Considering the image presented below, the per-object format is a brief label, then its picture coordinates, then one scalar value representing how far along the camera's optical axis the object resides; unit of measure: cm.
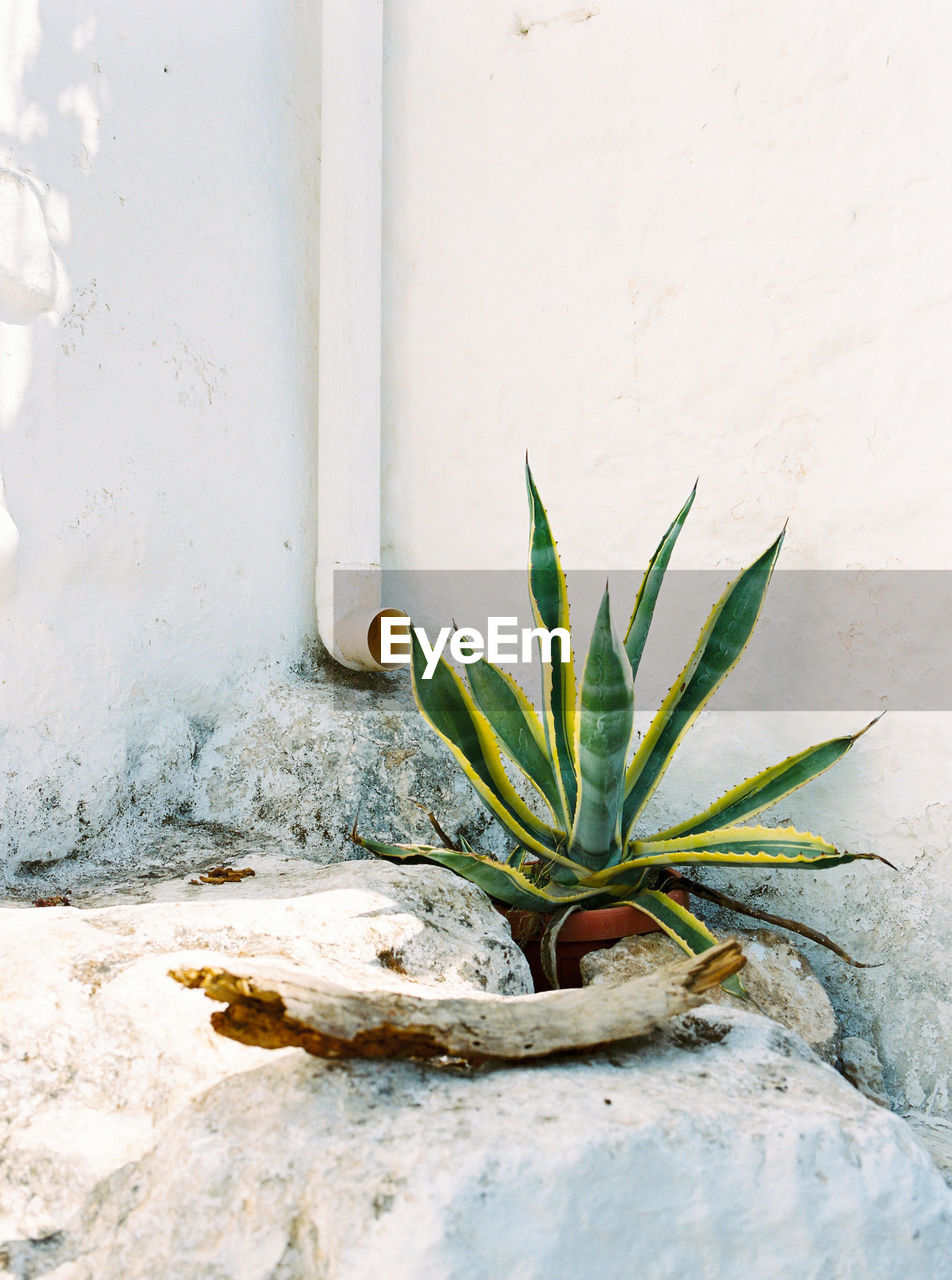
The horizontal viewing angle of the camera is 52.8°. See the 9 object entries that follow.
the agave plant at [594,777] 128
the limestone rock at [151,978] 73
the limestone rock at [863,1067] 131
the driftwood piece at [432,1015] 71
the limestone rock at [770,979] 126
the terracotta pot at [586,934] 132
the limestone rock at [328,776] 164
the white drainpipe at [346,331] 195
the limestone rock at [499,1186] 60
